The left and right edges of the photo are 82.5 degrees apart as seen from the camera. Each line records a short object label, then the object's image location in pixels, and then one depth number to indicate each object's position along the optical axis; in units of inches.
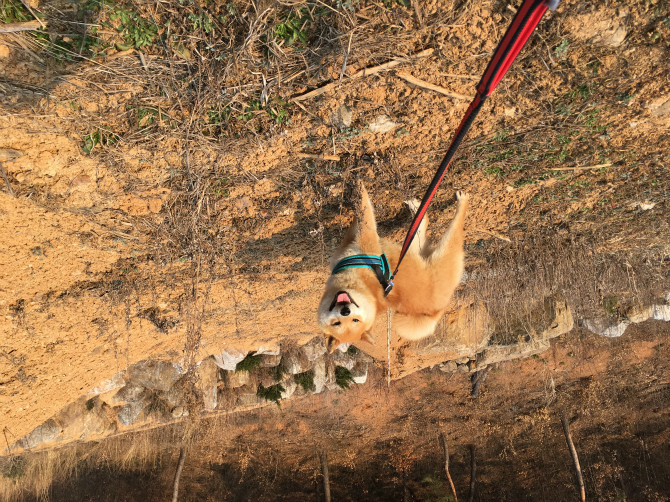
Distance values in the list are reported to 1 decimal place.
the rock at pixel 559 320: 268.7
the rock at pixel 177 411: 278.7
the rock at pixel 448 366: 356.2
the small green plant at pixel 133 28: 78.1
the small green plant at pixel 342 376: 327.3
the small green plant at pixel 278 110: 99.7
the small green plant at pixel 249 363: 281.6
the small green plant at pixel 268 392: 298.2
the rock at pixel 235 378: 288.0
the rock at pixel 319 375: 310.8
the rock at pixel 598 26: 81.9
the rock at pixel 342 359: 320.7
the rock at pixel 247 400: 296.2
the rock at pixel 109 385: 238.1
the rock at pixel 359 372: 332.5
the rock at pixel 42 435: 244.7
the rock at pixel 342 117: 103.9
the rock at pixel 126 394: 259.0
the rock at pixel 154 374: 247.0
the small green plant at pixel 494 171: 132.9
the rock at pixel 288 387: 304.8
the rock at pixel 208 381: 273.9
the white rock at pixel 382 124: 107.8
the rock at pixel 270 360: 288.2
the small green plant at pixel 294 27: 84.2
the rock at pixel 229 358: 266.2
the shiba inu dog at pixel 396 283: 115.3
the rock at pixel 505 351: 294.7
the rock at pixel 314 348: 287.6
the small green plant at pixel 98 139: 96.7
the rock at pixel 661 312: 309.9
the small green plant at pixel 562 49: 87.2
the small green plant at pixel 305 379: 306.8
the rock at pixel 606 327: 322.3
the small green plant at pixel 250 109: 99.1
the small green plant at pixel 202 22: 80.9
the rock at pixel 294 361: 291.4
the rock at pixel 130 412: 268.2
